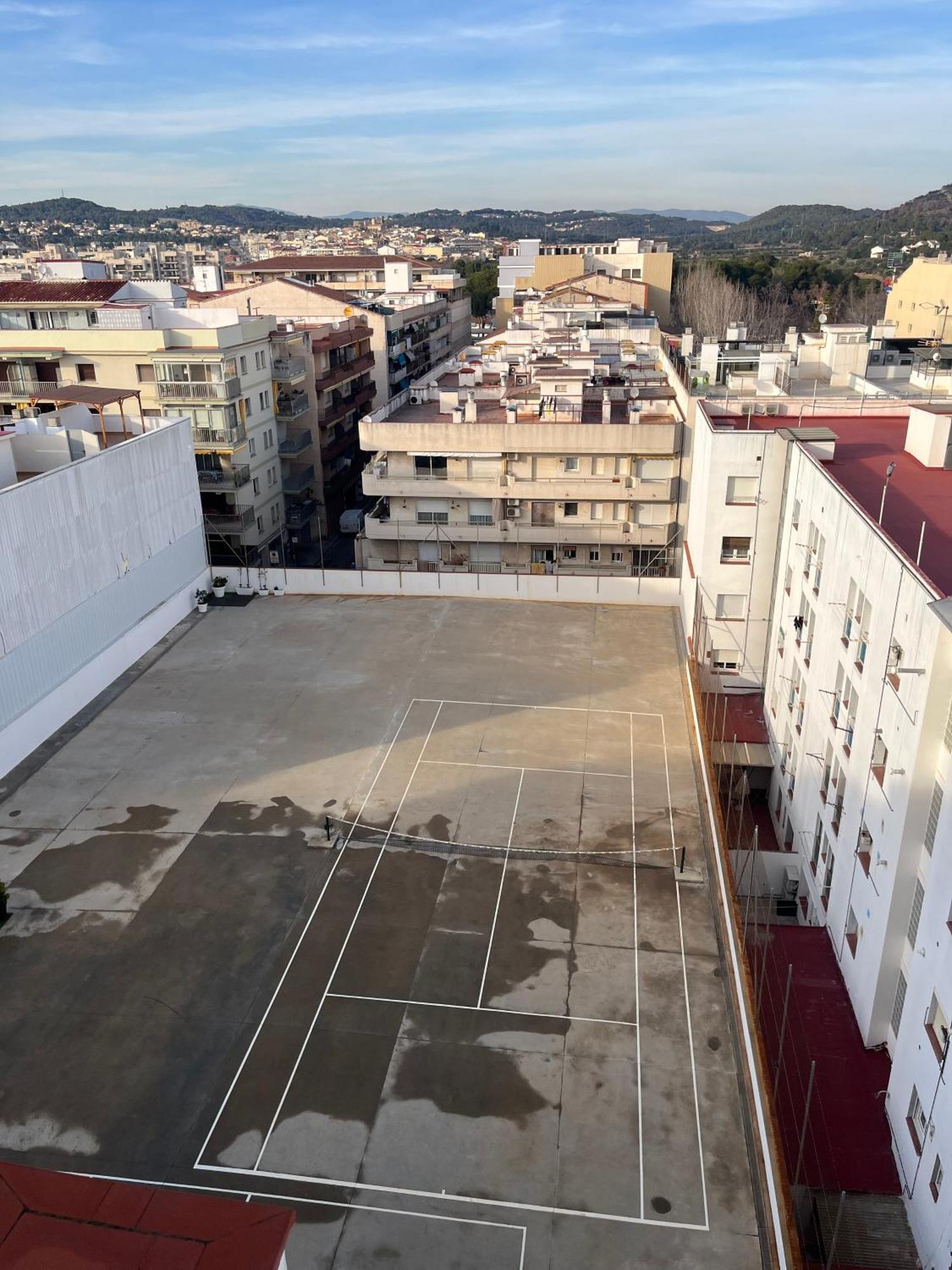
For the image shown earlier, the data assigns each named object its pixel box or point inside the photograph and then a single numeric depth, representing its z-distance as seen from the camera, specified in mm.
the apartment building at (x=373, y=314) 72062
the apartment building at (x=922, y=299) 80750
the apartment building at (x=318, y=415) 53312
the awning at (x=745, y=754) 27516
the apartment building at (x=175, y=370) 45312
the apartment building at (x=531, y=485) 42344
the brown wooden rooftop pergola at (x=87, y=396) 32197
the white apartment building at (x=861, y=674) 14594
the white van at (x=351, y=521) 58312
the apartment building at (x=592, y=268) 97188
